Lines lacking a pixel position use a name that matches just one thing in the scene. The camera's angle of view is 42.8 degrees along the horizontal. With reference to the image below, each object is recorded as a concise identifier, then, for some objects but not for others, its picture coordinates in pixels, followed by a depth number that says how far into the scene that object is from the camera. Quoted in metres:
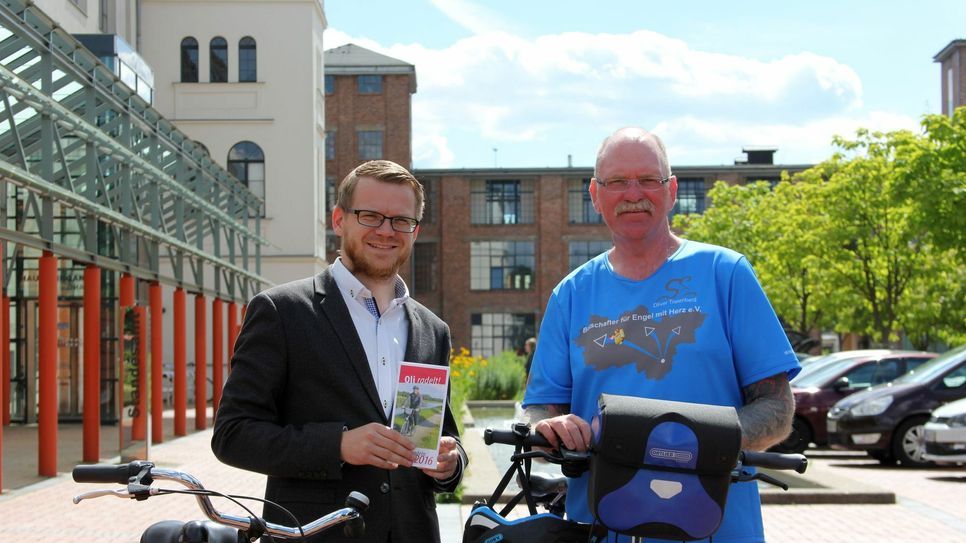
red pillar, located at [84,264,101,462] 16.92
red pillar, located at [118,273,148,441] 18.56
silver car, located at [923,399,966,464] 15.43
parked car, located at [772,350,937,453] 20.09
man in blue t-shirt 3.46
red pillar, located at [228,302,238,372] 29.38
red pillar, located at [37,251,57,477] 14.99
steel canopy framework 14.58
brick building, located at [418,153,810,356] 75.12
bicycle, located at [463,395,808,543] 2.78
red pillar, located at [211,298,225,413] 26.85
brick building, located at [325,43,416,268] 72.50
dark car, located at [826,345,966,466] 17.50
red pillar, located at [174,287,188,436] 22.66
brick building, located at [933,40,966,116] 72.25
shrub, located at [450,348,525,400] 32.78
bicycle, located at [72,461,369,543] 2.80
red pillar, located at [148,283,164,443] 19.82
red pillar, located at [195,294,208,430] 25.42
